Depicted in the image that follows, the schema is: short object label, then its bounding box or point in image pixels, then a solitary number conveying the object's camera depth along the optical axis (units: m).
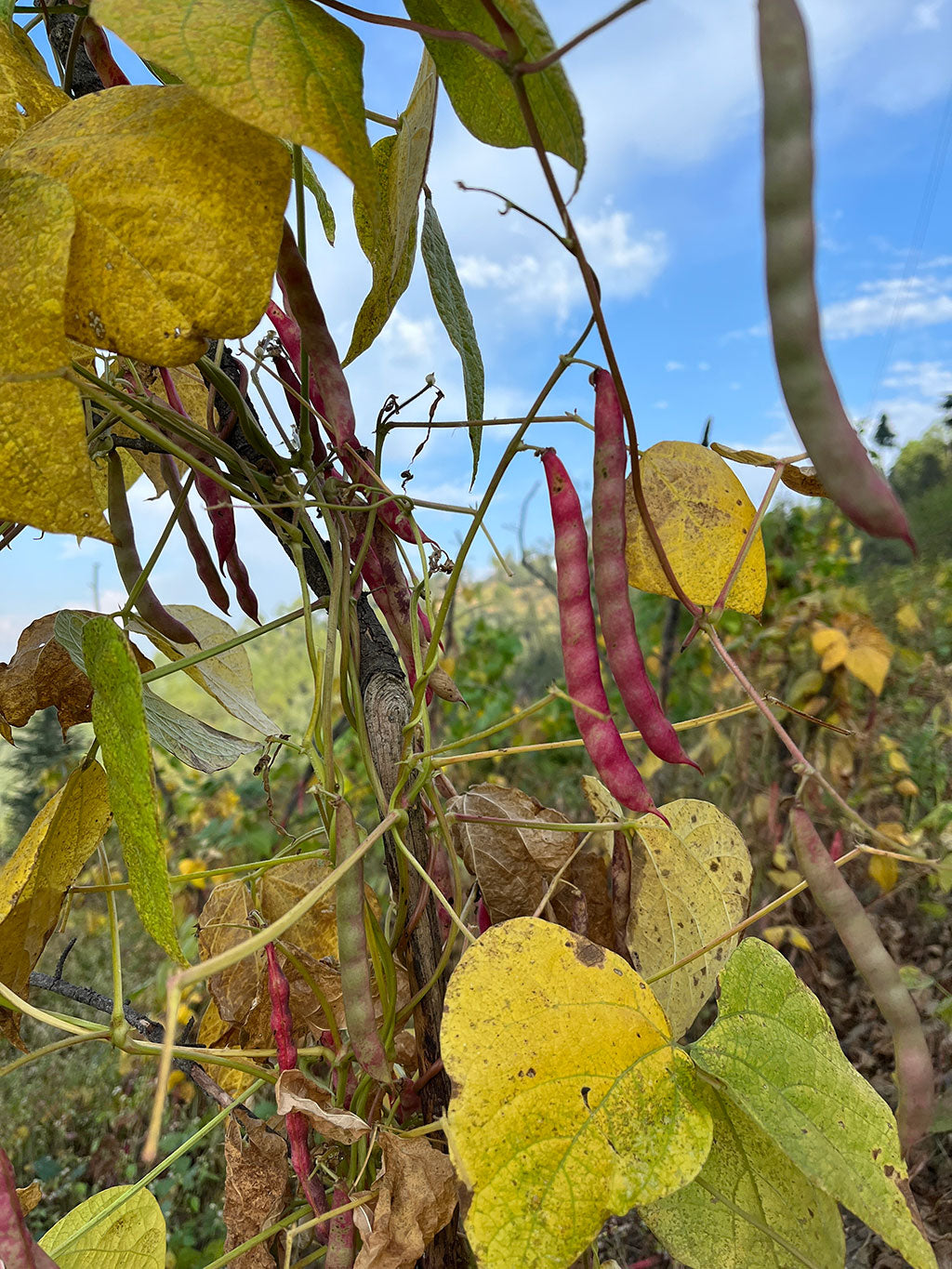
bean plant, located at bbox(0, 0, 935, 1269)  0.35
